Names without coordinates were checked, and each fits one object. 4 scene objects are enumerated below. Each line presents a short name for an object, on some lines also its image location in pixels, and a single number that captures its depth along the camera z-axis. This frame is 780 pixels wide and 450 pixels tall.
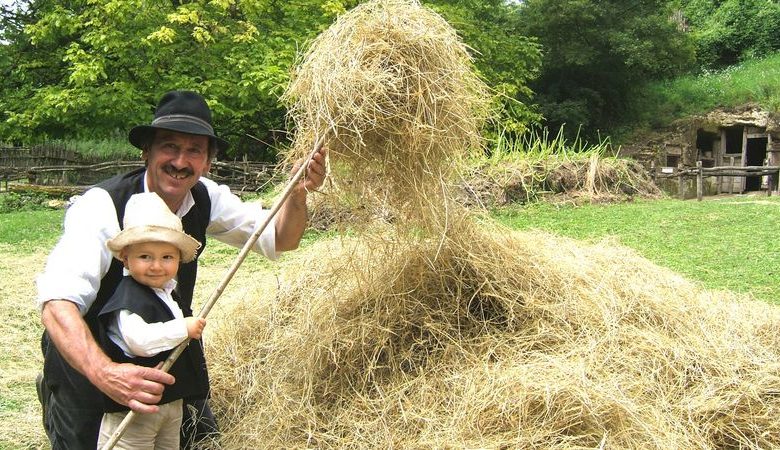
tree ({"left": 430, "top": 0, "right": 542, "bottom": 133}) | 16.58
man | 2.26
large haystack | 2.62
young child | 2.28
